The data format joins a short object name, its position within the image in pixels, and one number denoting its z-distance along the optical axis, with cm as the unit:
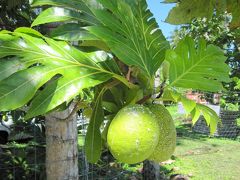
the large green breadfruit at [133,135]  93
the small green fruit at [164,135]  103
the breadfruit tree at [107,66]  92
